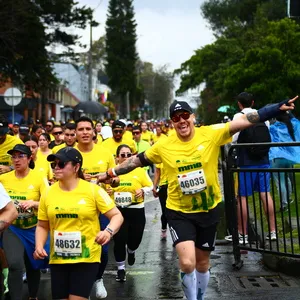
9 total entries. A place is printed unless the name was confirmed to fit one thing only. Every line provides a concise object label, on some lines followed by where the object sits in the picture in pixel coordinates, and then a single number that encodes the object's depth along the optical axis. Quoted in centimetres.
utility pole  4488
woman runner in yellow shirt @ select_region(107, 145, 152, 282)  850
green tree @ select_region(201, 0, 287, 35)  5056
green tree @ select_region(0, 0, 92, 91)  2891
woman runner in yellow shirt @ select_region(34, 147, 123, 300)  555
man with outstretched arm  614
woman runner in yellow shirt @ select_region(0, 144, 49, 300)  682
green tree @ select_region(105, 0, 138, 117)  8375
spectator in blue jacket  1060
